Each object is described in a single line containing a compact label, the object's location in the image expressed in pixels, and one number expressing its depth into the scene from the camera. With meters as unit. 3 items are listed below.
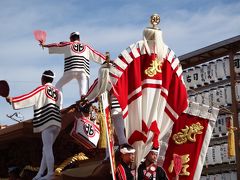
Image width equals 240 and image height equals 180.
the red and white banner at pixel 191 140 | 7.71
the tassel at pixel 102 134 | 7.75
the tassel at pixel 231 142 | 8.74
